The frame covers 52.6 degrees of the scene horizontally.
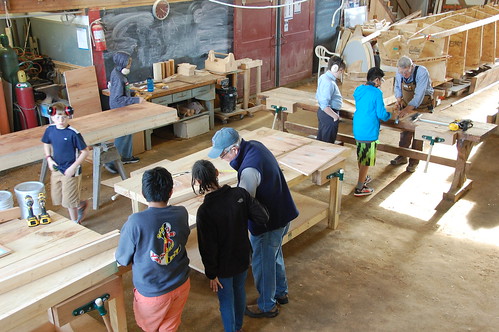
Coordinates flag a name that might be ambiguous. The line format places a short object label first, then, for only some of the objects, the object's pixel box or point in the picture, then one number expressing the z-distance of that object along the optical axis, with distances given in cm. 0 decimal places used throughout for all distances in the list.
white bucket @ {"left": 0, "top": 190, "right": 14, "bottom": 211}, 421
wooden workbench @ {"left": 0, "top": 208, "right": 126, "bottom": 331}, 289
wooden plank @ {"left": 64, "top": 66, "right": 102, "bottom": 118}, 727
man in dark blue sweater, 353
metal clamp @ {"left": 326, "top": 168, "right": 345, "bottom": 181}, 524
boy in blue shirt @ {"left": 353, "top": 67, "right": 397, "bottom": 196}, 594
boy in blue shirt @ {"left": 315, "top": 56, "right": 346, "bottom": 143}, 609
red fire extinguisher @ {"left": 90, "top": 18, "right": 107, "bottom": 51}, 733
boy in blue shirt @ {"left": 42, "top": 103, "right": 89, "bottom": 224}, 492
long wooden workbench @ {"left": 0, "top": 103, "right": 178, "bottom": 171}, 539
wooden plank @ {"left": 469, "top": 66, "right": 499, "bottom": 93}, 989
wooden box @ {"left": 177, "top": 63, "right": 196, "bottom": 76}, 868
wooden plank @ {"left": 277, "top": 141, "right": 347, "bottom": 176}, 493
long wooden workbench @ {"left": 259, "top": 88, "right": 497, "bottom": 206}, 605
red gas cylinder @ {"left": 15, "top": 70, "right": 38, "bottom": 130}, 713
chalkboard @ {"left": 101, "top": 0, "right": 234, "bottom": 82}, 777
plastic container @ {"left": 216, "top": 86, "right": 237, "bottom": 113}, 913
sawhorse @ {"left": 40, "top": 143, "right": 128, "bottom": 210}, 609
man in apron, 666
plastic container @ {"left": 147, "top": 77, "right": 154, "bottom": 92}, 770
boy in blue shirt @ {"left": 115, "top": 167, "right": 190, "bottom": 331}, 299
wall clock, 811
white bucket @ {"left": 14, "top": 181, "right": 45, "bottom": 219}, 475
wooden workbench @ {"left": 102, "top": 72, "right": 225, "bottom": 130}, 775
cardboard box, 845
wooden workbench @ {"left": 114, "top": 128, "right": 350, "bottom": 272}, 438
